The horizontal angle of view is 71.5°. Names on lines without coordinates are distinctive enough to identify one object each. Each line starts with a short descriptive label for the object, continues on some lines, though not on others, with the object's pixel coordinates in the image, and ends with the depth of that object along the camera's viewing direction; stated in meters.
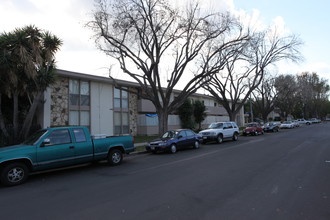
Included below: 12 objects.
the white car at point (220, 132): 18.67
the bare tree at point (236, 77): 29.90
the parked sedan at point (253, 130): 26.99
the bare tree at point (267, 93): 45.59
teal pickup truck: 7.28
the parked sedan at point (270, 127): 33.66
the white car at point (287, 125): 43.26
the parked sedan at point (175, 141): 13.48
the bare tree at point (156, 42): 16.88
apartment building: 18.73
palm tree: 11.90
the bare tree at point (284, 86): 46.41
